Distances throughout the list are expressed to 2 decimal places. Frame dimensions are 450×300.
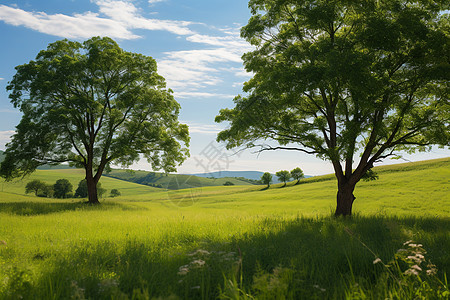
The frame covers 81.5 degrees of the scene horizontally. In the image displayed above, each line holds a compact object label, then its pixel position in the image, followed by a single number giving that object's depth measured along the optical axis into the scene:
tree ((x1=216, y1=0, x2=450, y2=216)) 11.88
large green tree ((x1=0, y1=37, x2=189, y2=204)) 24.30
